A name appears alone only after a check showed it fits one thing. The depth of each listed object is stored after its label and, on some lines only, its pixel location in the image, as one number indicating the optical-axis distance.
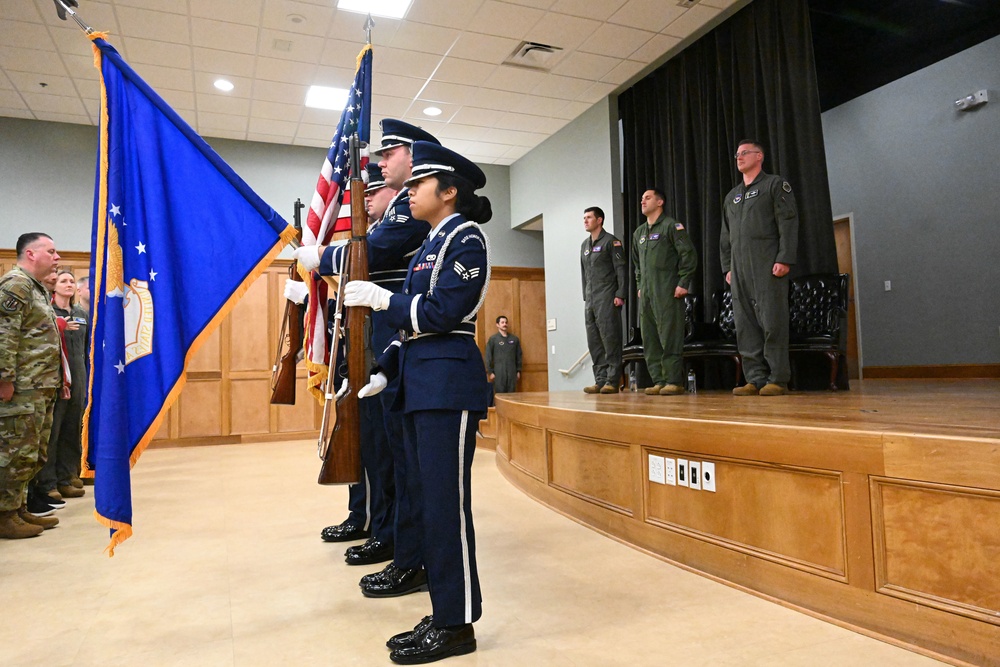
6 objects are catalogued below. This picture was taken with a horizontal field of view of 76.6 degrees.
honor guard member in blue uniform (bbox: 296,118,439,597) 2.04
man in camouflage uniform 2.96
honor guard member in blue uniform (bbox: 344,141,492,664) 1.60
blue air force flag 1.71
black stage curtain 4.83
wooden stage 1.46
